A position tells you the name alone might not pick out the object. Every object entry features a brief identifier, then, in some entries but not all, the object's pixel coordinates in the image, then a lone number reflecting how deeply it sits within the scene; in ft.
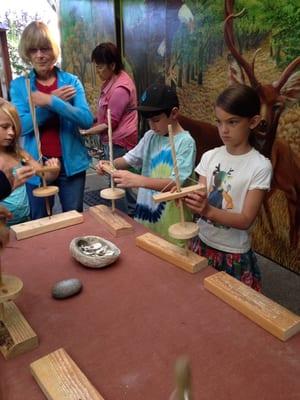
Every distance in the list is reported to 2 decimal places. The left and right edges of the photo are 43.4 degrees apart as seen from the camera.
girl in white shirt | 4.41
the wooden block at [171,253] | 3.92
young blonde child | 4.49
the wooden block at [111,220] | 4.83
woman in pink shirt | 9.21
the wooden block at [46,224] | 4.79
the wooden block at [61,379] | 2.43
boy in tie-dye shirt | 4.97
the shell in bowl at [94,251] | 3.97
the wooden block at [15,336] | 2.84
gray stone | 3.52
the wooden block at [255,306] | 2.94
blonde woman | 5.89
